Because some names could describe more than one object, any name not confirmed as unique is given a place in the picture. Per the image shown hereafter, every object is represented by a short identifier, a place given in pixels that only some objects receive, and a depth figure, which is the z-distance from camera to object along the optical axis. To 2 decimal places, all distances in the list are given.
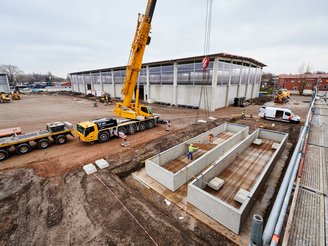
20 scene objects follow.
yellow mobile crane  11.38
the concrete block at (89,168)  8.05
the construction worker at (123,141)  11.45
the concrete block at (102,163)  8.53
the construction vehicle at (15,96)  38.37
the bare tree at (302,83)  45.97
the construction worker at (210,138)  11.17
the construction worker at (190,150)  8.95
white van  16.59
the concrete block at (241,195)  5.98
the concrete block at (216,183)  6.64
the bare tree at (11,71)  85.04
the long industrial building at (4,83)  44.24
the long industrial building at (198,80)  22.86
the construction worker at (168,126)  14.99
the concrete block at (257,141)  10.74
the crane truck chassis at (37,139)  9.56
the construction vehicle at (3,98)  33.56
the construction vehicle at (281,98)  30.28
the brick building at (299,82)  48.44
